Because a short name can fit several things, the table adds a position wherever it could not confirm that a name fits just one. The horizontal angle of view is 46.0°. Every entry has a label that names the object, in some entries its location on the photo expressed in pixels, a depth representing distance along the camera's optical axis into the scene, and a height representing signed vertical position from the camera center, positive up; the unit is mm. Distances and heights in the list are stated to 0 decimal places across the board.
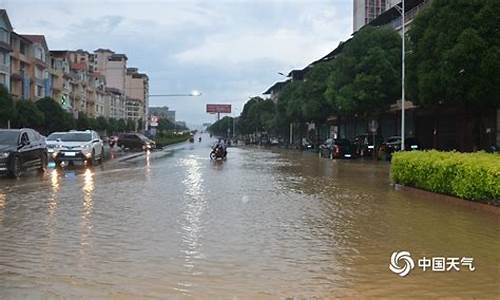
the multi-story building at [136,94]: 159625 +12143
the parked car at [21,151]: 18688 -558
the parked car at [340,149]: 39781 -623
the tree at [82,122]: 79375 +1834
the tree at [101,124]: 95625 +2041
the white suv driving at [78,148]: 25781 -574
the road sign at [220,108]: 119625 +6078
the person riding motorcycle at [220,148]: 35625 -617
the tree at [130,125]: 125250 +2434
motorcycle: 35469 -867
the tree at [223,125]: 167650 +3778
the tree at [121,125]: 113500 +2138
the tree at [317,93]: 52875 +4292
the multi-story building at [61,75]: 87562 +9301
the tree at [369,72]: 38312 +4587
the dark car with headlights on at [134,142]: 51997 -472
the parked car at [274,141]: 89738 -372
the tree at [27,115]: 54594 +1904
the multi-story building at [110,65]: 154250 +18737
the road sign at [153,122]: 87062 +2187
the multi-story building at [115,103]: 135125 +7904
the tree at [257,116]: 95188 +4096
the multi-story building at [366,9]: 112000 +25307
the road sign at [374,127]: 40806 +951
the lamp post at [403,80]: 29222 +3025
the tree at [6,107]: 47688 +2241
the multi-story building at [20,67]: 67188 +8114
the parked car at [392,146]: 36625 -338
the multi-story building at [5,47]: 60250 +9033
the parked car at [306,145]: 63988 -631
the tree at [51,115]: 63031 +2206
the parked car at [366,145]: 41594 -359
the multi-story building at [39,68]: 74250 +8827
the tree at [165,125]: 146262 +3287
